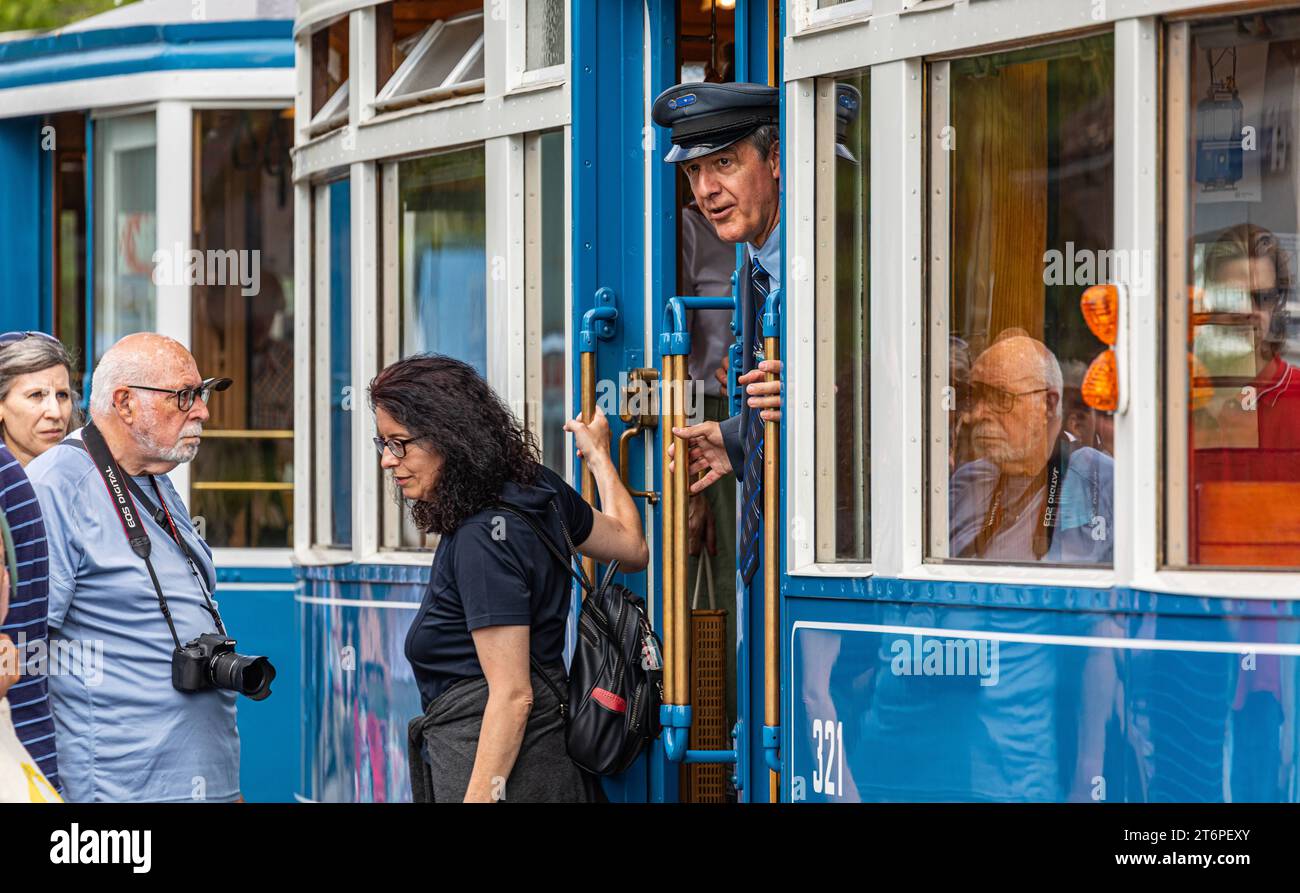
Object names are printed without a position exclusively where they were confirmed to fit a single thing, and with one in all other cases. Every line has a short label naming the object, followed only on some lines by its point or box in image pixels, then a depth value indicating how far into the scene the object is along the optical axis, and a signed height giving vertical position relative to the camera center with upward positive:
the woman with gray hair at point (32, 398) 5.52 +0.17
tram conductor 5.21 +0.70
